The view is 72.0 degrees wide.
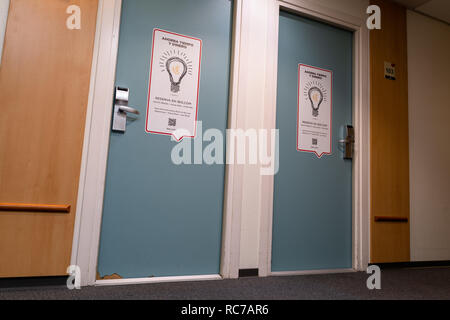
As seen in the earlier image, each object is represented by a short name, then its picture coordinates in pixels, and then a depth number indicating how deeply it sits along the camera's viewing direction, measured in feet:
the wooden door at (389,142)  7.80
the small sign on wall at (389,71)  8.32
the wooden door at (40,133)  4.89
